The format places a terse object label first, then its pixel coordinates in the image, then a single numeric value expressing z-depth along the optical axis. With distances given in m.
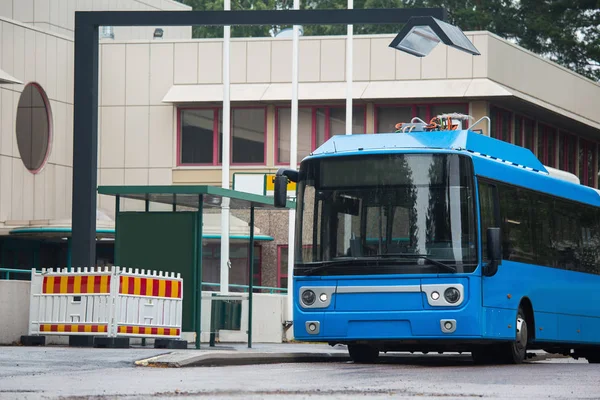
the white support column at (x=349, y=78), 36.25
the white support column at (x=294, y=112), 35.50
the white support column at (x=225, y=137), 34.09
